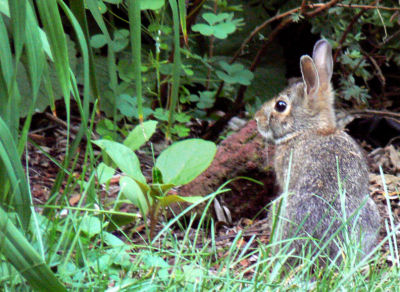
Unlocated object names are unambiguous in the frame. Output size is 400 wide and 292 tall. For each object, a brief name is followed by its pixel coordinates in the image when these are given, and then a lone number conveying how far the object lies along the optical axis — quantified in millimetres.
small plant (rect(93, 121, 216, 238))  7602
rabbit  7375
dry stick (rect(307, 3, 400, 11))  9426
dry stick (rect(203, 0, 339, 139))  10037
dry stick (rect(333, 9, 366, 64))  10295
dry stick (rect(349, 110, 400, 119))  11216
